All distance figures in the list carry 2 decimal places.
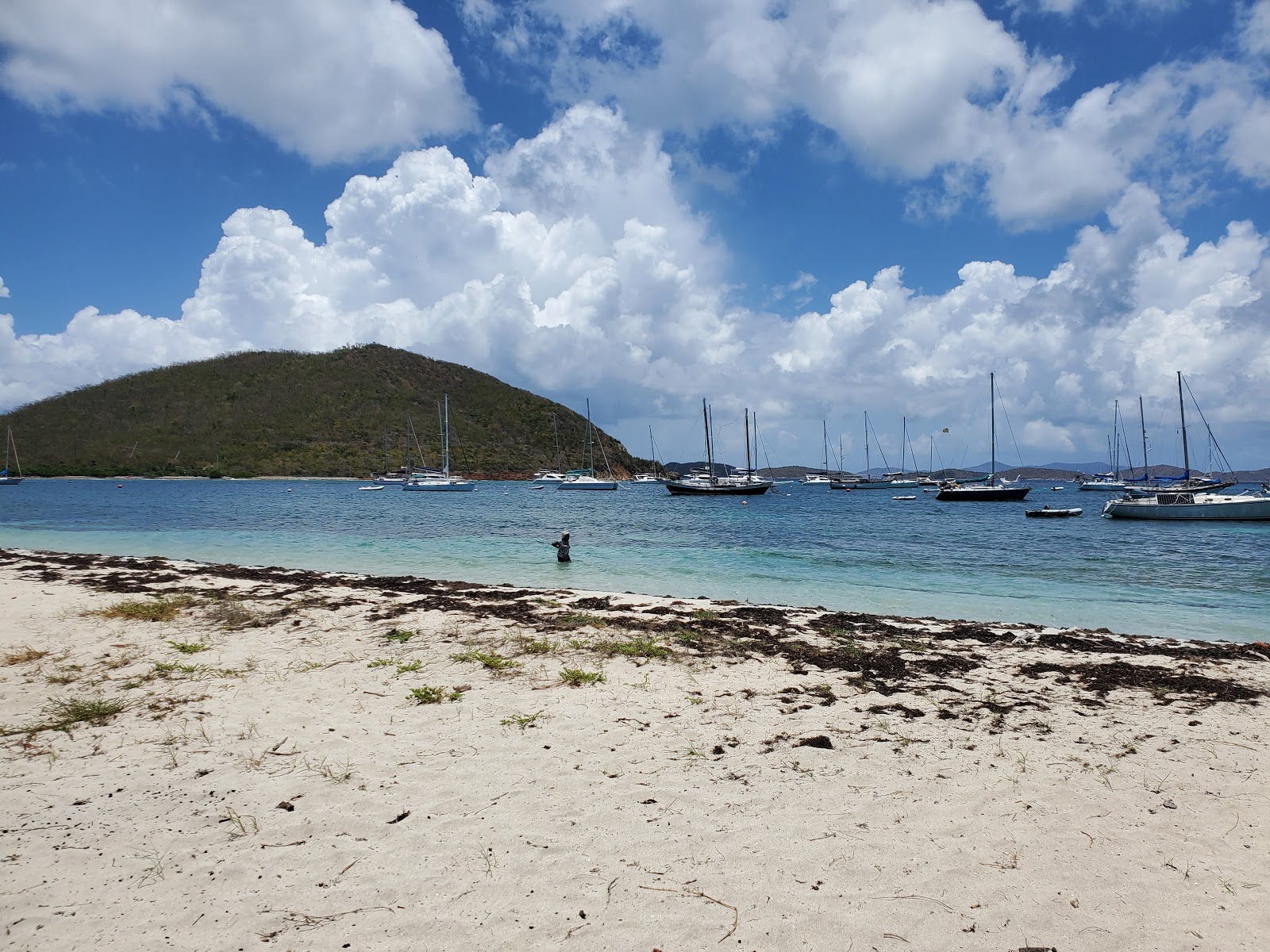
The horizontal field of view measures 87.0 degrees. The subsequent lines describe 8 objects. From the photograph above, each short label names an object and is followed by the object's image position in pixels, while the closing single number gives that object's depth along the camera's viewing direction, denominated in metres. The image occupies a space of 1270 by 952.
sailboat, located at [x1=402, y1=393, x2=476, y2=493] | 81.62
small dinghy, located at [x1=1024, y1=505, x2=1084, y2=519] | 46.94
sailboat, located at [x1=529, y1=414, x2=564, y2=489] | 105.50
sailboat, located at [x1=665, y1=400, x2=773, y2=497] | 78.50
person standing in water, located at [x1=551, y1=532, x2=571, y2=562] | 21.58
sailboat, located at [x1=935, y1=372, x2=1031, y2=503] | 68.75
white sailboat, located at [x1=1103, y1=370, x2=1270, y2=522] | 39.19
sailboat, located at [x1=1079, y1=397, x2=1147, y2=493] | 102.62
